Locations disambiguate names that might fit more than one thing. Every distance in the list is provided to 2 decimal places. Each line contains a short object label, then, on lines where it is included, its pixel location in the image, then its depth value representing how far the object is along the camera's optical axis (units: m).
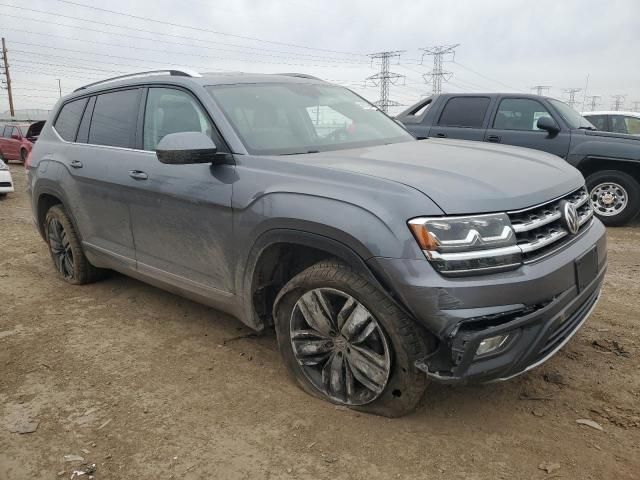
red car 18.58
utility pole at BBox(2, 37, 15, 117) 44.49
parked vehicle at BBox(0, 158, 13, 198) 10.90
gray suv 2.25
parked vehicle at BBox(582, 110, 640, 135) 9.51
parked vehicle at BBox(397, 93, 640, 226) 7.34
